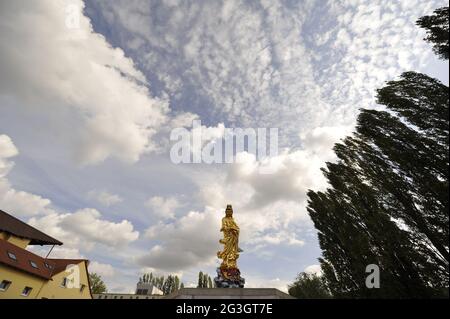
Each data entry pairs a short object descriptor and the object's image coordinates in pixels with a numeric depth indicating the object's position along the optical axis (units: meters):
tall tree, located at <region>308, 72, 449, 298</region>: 8.82
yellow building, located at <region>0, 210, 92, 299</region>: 21.60
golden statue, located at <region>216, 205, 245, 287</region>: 18.60
